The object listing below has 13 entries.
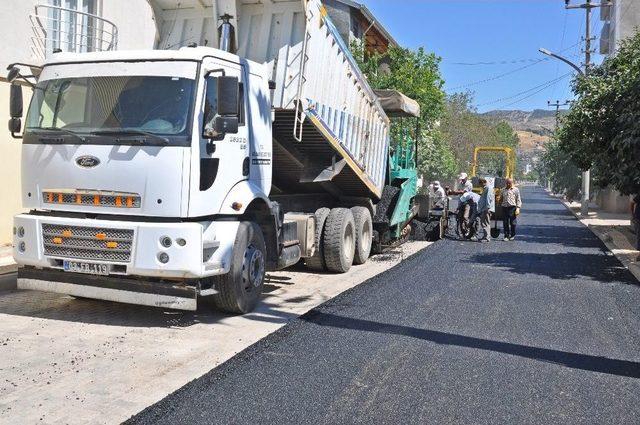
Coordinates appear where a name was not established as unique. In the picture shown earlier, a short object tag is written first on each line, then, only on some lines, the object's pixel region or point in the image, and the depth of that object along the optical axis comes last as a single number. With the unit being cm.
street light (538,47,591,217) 2762
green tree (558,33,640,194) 1053
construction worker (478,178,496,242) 1559
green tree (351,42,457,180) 2423
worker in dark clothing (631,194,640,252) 1209
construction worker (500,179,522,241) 1568
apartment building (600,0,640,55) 4400
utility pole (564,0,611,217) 2770
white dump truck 593
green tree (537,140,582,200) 3591
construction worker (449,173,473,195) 1636
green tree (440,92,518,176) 5275
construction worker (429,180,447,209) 1638
